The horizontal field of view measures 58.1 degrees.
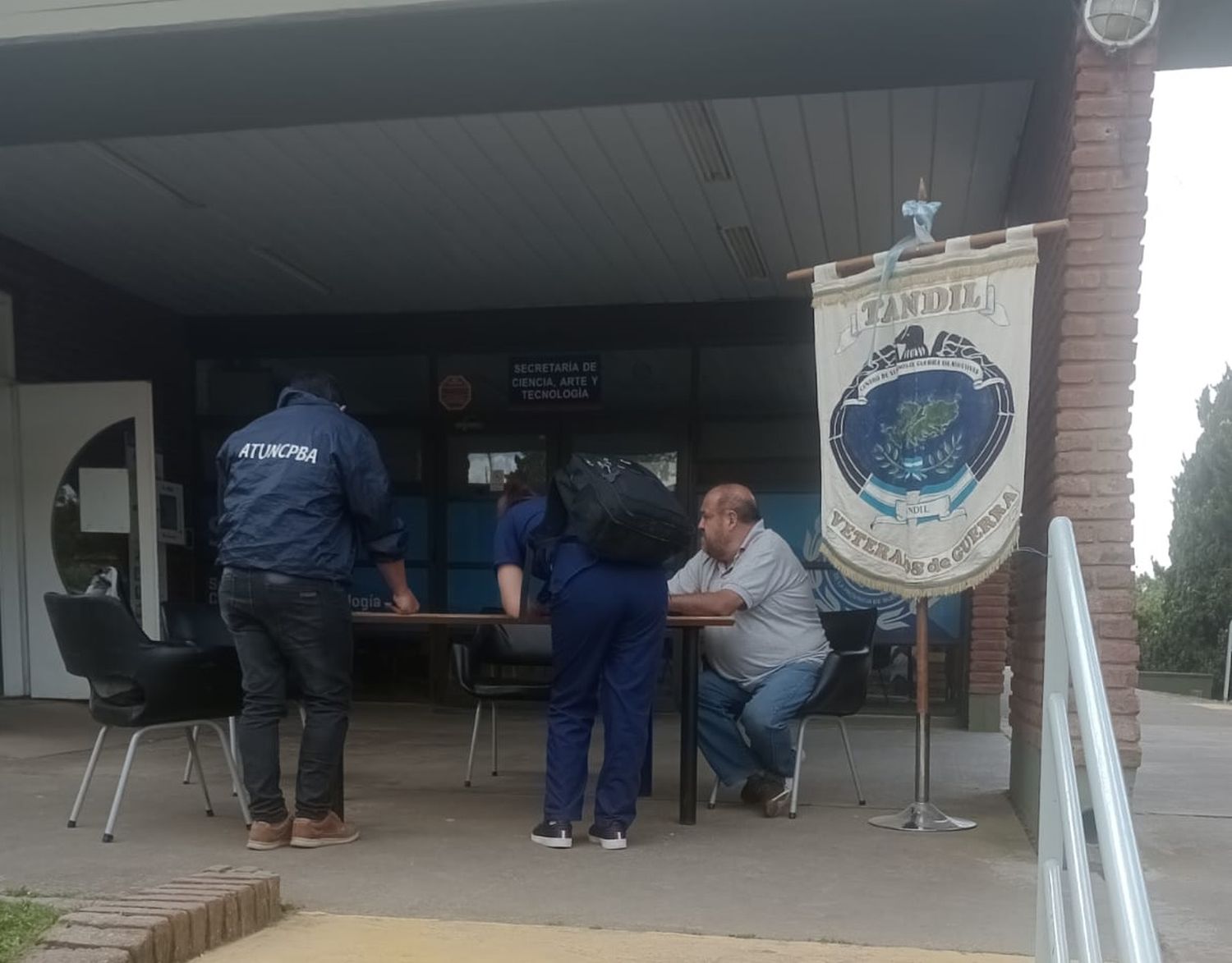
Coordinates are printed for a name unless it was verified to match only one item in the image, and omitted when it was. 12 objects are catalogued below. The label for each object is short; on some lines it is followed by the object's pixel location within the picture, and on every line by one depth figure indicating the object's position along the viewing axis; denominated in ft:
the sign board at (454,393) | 27.40
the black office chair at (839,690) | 14.19
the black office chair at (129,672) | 12.50
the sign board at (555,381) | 26.84
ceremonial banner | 12.50
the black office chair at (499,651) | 16.74
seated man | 14.26
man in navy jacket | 11.80
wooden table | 12.71
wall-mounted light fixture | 11.51
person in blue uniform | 12.09
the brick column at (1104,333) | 11.73
